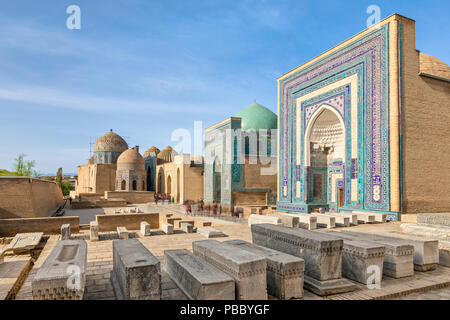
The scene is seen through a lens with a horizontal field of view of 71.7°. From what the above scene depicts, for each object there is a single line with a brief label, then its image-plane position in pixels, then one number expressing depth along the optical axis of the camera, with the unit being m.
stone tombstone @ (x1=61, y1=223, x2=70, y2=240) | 7.73
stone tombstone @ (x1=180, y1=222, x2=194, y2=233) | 8.52
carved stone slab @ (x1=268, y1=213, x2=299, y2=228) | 8.87
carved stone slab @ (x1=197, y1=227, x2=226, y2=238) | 7.72
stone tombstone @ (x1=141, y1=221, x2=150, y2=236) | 8.00
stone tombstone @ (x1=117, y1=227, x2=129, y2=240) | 7.58
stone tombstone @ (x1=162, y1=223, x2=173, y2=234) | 8.23
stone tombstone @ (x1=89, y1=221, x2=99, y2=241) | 7.35
